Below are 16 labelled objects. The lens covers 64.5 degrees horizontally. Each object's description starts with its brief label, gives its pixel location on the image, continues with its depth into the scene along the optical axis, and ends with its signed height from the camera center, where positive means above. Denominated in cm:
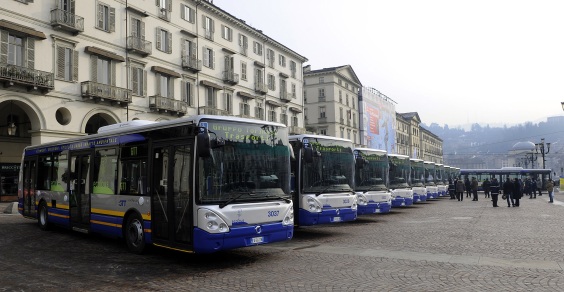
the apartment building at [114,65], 2515 +760
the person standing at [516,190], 2567 -133
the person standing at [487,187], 3947 -173
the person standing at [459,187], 3441 -148
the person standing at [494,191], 2572 -136
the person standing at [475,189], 3441 -165
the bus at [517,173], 5147 -69
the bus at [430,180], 3325 -92
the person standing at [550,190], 3075 -162
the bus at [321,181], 1261 -35
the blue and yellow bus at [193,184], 847 -27
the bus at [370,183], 1678 -54
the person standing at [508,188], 2592 -122
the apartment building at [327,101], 7125 +1103
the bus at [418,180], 2750 -75
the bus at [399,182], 2192 -68
